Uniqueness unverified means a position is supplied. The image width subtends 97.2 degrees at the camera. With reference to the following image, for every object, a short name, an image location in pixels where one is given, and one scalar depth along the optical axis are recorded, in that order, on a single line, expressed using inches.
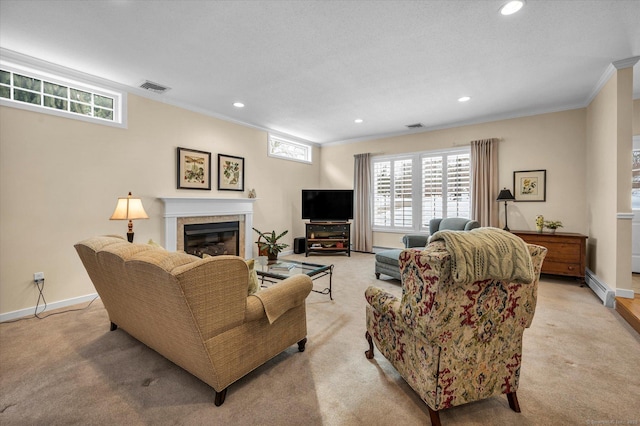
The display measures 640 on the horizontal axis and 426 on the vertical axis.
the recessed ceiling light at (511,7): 86.7
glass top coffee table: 122.5
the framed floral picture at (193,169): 173.9
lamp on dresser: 186.2
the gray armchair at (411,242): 162.1
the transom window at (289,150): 241.1
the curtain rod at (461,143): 213.8
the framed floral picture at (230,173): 197.5
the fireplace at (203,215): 165.2
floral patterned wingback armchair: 50.4
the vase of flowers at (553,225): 172.6
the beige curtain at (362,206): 260.2
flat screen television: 252.1
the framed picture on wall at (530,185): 186.5
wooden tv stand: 248.1
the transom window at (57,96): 117.3
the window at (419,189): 217.6
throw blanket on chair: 48.7
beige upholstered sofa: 58.0
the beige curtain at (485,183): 200.4
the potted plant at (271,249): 145.3
